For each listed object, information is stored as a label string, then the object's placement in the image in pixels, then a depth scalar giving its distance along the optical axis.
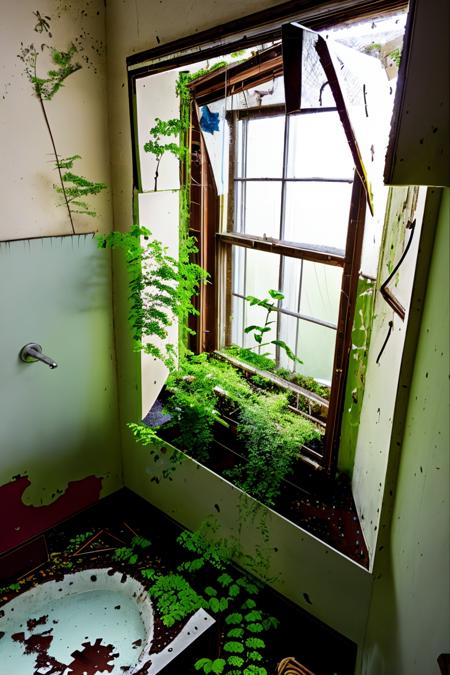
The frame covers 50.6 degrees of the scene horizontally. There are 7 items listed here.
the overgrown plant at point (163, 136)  2.15
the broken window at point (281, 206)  1.74
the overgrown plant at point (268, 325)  2.15
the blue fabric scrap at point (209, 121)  2.19
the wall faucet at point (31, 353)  2.19
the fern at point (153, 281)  2.22
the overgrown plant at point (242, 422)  1.99
